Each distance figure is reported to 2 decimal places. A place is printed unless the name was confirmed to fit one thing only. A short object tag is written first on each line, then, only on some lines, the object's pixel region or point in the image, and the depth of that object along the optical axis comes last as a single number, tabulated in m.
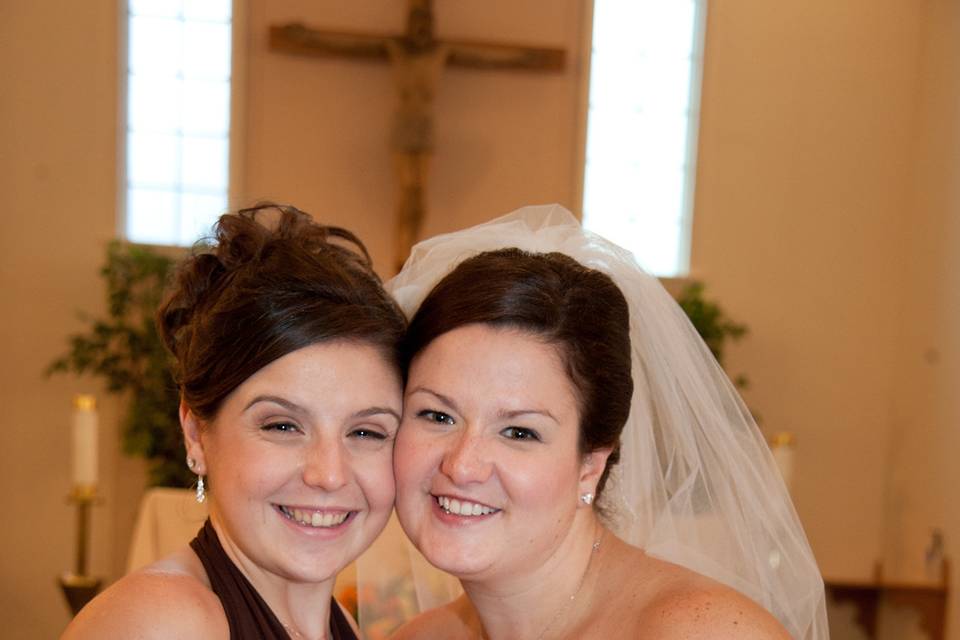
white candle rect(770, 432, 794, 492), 4.77
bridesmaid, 1.83
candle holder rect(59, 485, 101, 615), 4.50
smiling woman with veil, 1.92
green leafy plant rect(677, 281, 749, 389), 6.57
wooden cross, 6.63
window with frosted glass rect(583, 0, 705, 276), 7.62
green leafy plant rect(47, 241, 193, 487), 6.28
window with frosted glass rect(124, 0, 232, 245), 7.20
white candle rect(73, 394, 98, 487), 4.46
